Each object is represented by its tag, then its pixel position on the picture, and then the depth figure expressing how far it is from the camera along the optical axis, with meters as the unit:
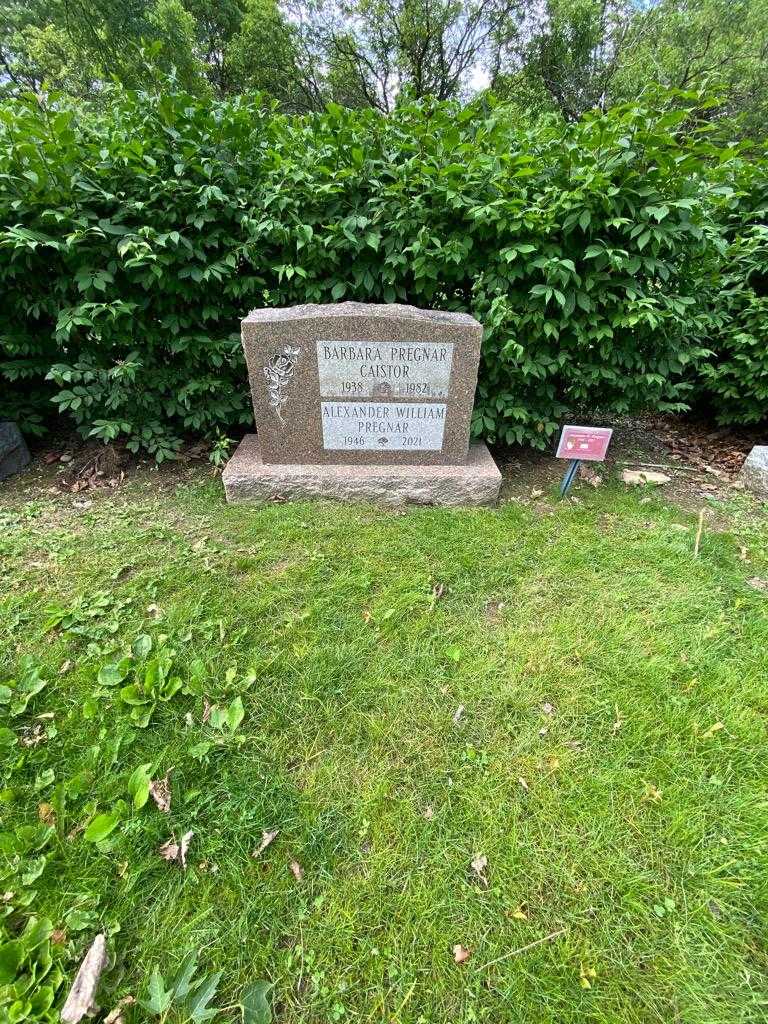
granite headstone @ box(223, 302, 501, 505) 2.83
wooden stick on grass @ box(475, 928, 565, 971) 1.24
